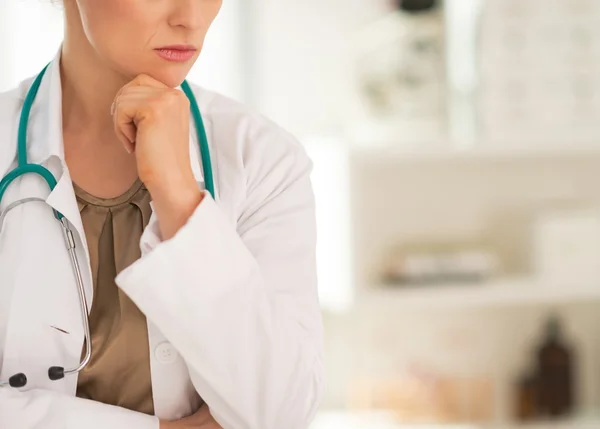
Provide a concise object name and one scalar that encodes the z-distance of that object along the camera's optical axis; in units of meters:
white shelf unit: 2.82
